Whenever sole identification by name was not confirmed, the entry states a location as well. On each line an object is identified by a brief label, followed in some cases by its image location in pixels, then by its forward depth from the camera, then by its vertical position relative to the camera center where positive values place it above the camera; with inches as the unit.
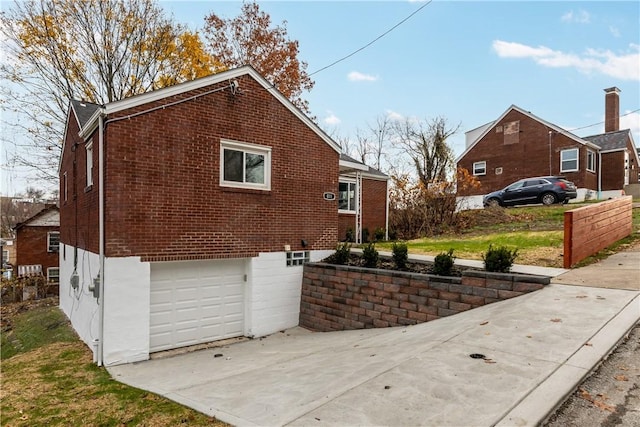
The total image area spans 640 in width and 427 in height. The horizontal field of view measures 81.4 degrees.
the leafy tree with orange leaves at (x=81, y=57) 685.3 +306.0
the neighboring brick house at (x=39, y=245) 1046.0 -107.0
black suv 746.2 +42.9
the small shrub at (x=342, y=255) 413.4 -49.4
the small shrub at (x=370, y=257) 381.1 -47.6
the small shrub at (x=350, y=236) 624.4 -42.4
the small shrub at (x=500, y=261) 283.4 -36.9
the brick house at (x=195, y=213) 307.0 -3.5
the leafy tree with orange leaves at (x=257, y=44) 879.1 +396.0
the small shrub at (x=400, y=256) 351.6 -42.3
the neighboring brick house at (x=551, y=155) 914.7 +154.3
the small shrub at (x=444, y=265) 310.1 -44.3
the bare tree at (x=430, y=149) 1200.2 +210.0
